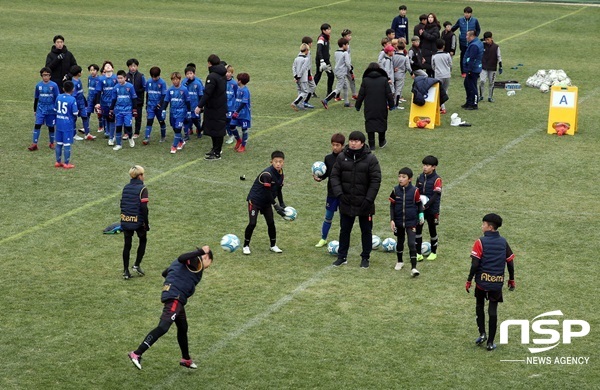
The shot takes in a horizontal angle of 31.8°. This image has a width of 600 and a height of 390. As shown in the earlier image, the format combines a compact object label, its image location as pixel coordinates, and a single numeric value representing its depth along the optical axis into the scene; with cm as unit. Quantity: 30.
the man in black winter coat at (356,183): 1848
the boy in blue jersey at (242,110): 2714
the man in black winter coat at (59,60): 2994
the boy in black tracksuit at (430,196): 1897
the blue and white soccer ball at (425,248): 1952
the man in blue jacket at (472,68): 3206
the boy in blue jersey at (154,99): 2767
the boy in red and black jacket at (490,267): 1506
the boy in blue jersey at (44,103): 2695
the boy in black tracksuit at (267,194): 1917
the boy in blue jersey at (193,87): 2746
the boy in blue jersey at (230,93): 2748
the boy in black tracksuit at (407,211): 1842
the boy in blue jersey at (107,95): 2762
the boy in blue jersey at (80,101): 2764
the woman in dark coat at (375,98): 2734
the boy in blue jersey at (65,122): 2520
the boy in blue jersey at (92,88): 2792
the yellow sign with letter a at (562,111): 2927
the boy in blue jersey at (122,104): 2703
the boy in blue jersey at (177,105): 2716
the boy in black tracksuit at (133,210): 1803
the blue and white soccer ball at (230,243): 1828
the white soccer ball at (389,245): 1977
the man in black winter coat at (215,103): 2619
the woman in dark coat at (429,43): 3447
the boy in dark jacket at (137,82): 2811
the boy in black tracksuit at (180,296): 1425
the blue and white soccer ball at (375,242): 1997
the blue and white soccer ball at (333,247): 1959
